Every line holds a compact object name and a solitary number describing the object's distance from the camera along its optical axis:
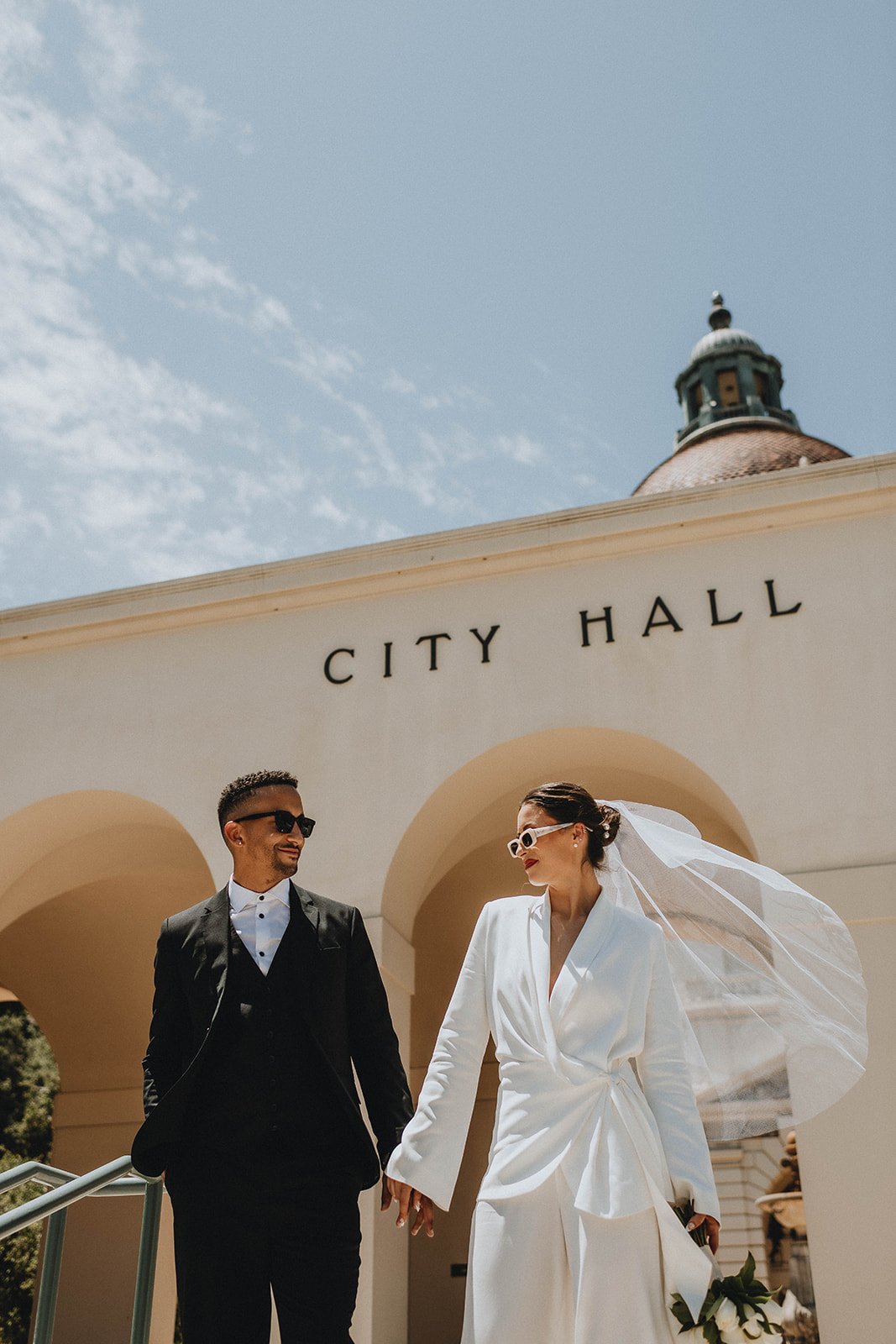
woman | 2.89
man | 2.99
